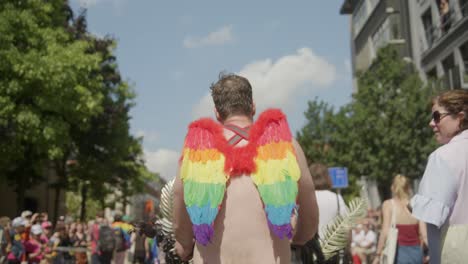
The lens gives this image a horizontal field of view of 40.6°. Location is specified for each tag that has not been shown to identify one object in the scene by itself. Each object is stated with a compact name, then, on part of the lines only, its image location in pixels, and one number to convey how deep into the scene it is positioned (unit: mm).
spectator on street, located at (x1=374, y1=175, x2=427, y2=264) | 7129
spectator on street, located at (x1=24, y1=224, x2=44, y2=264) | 15219
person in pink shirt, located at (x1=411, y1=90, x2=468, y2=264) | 3305
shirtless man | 2934
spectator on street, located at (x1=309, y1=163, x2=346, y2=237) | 5469
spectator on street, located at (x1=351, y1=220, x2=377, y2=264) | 16484
